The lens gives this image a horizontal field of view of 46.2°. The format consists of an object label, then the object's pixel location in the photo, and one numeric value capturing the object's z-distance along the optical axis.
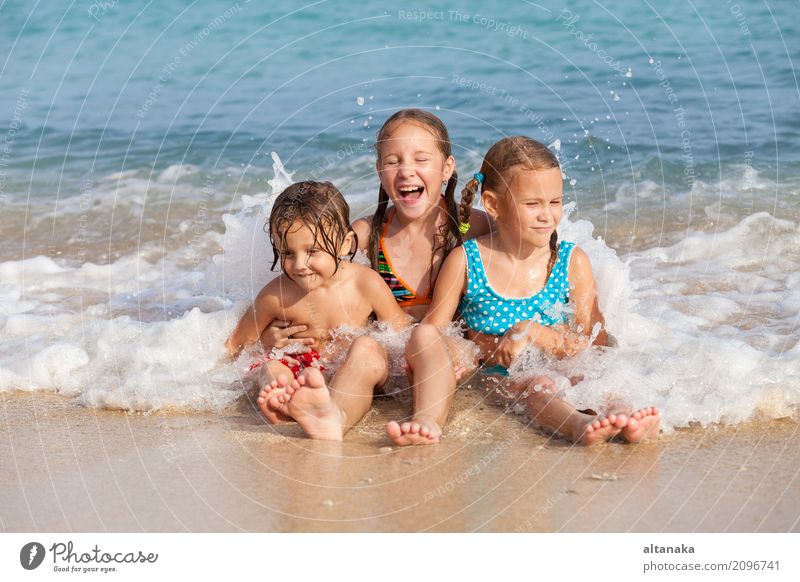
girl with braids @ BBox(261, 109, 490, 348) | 4.65
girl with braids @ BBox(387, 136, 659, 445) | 4.27
